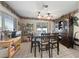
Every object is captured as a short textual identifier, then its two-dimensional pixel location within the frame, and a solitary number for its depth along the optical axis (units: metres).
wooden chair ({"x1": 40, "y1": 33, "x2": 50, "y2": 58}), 1.97
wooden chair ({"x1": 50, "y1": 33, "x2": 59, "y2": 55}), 2.22
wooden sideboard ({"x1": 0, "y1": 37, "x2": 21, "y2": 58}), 1.71
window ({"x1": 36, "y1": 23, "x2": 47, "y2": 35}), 5.09
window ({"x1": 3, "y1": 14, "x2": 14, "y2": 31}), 2.48
